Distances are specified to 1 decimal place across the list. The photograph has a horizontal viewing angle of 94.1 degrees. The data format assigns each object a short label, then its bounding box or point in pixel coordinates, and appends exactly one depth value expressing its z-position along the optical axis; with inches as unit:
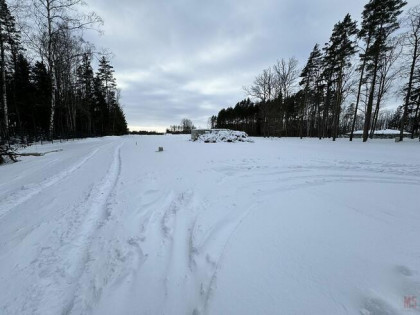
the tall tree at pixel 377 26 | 687.7
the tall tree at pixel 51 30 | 539.0
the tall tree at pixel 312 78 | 1159.6
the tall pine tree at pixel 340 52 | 839.1
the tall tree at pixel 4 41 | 561.9
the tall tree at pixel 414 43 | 671.8
